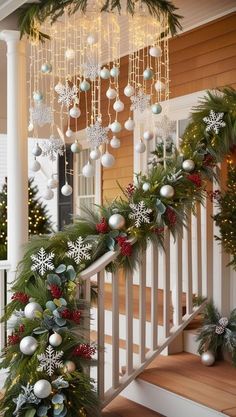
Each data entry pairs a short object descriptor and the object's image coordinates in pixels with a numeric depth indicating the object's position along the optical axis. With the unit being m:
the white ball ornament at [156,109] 3.85
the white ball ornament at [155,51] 3.81
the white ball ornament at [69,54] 3.87
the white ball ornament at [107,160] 3.76
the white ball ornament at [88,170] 3.80
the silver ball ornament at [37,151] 3.84
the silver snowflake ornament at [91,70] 3.78
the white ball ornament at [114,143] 3.99
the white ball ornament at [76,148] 3.96
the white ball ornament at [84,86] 3.83
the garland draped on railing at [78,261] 2.74
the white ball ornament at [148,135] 3.87
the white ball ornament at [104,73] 3.89
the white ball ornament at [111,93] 3.90
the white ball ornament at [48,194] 3.95
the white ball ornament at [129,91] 3.86
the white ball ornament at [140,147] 3.92
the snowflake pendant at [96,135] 3.84
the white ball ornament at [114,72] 3.82
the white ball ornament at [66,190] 3.86
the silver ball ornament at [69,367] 2.76
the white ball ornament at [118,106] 3.91
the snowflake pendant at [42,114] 3.92
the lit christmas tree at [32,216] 6.85
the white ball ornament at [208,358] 3.61
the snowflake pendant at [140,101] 3.88
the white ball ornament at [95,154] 3.82
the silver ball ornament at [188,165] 3.37
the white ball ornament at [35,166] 3.88
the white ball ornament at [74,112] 3.87
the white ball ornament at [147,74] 3.87
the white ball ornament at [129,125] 3.93
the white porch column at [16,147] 3.96
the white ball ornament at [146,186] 3.27
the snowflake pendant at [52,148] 3.87
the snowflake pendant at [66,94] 3.79
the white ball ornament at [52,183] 3.95
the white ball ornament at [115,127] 3.86
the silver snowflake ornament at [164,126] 4.02
